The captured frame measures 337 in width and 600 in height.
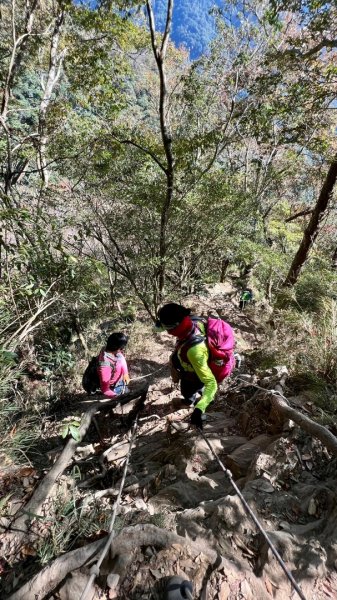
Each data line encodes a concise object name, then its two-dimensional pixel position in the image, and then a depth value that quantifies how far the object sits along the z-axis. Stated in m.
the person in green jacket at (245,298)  10.80
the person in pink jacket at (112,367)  3.99
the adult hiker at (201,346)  2.94
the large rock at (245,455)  3.02
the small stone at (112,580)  1.77
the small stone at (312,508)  2.34
